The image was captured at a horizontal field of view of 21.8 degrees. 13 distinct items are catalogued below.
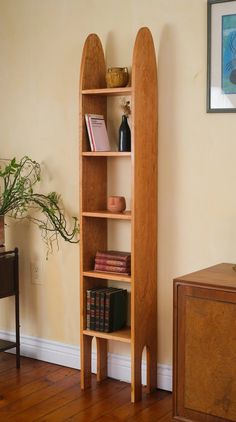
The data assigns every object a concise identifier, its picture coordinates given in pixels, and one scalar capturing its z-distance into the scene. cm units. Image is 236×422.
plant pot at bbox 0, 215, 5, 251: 356
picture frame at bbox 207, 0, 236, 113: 293
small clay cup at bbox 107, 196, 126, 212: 320
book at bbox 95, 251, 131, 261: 318
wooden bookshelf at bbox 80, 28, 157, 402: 305
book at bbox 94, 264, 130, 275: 316
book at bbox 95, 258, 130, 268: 316
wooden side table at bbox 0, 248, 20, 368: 355
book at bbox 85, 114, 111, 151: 319
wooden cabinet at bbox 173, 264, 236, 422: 259
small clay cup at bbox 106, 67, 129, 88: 314
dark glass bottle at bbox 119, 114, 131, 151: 319
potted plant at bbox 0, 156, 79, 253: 355
